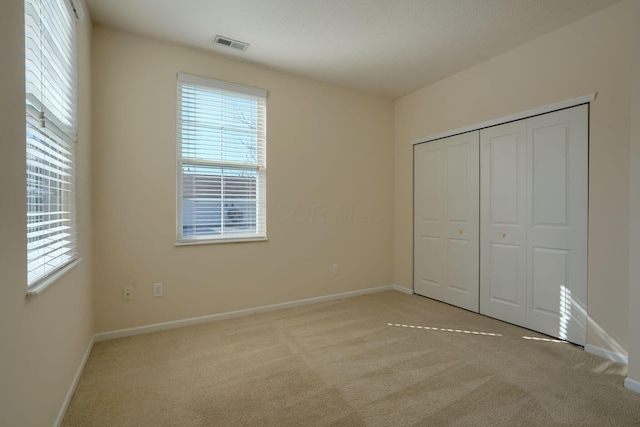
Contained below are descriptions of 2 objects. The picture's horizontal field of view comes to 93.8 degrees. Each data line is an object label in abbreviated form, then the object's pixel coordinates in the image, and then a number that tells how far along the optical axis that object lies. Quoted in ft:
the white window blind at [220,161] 10.03
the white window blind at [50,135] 4.49
